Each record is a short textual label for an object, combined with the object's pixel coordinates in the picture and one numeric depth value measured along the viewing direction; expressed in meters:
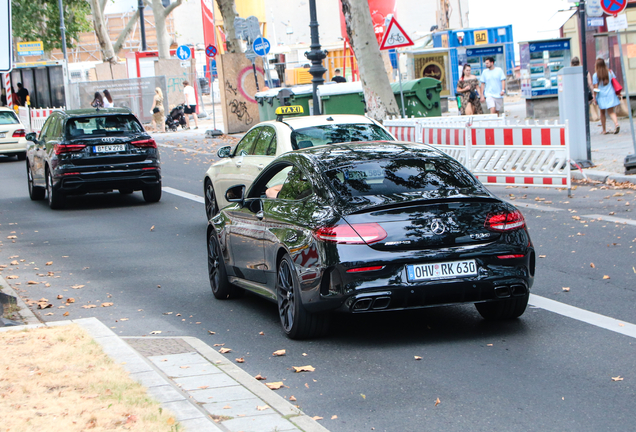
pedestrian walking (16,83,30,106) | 44.22
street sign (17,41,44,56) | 57.38
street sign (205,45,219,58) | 36.78
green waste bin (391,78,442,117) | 26.66
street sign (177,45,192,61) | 41.47
